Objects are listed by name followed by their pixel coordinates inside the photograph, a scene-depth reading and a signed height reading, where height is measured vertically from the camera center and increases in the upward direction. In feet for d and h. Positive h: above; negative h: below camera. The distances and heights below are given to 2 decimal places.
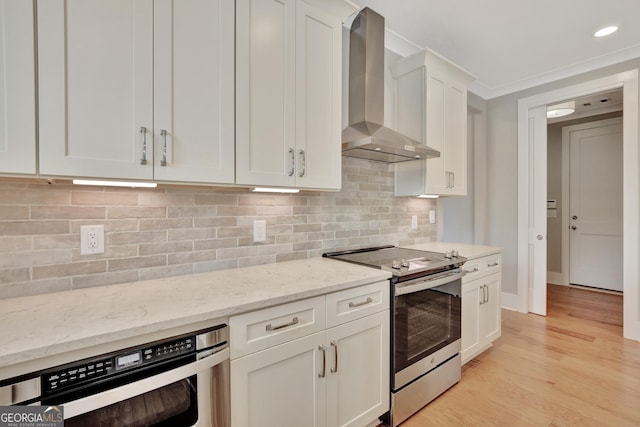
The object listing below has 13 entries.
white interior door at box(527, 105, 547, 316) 11.46 +0.14
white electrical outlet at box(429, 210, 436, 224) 10.12 -0.17
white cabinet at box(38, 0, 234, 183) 3.48 +1.61
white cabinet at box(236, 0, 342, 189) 4.85 +2.09
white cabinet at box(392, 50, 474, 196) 8.05 +2.65
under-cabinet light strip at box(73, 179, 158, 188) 3.86 +0.41
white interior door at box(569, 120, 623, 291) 13.89 +0.22
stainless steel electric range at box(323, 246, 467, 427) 5.62 -2.29
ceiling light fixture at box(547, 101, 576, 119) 11.54 +4.05
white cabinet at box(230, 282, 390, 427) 3.87 -2.34
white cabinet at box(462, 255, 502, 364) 7.45 -2.46
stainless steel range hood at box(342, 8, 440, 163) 6.87 +3.01
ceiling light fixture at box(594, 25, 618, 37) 8.17 +4.96
